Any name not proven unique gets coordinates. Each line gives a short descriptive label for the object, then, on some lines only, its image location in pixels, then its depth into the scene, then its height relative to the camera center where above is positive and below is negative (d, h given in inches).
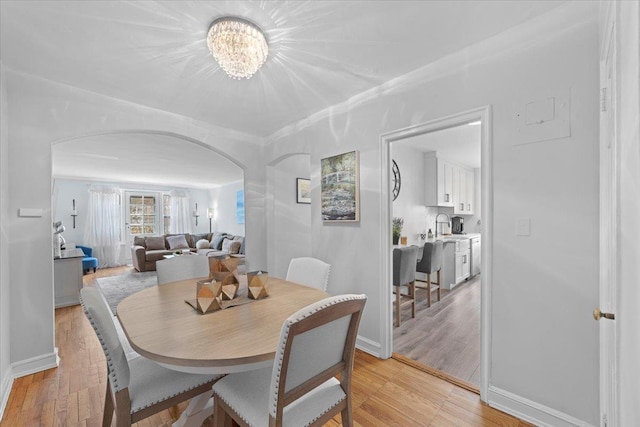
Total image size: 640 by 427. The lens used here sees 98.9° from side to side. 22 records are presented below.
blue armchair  249.8 -44.4
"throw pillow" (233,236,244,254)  263.6 -27.9
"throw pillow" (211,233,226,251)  297.3 -32.3
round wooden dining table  40.2 -21.2
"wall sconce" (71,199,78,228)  284.2 +0.7
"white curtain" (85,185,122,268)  288.4 -13.4
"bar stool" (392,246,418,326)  123.8 -25.5
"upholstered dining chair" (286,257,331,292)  84.9 -19.8
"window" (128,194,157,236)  320.5 -1.7
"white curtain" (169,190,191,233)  342.3 +0.5
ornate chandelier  62.7 +39.6
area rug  181.9 -56.1
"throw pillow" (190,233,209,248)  323.0 -29.6
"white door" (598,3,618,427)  41.9 -1.7
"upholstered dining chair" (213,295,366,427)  39.0 -27.0
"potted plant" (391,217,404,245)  157.8 -11.1
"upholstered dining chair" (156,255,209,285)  91.7 -19.5
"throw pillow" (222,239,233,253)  272.8 -33.2
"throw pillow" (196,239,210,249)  304.5 -35.6
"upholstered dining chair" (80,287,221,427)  45.8 -31.4
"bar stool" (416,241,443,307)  145.3 -25.9
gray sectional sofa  264.2 -35.3
